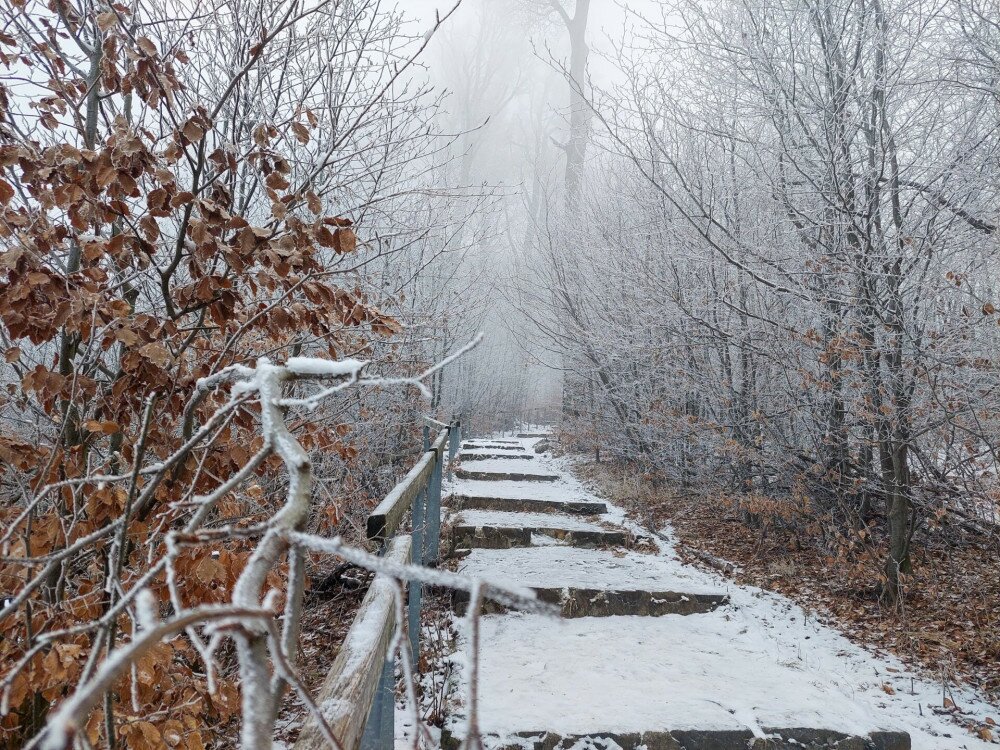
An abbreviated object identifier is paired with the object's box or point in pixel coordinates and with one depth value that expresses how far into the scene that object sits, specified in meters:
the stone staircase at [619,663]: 2.98
